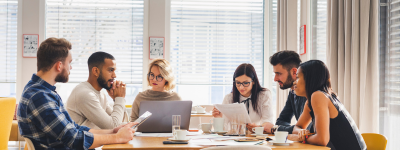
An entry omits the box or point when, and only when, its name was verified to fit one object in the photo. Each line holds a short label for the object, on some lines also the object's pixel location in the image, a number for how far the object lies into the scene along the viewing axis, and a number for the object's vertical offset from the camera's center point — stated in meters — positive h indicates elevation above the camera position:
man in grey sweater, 2.14 -0.17
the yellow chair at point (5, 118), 2.57 -0.37
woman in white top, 2.60 -0.17
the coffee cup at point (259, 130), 1.97 -0.35
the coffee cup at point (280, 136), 1.64 -0.33
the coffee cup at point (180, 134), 1.71 -0.33
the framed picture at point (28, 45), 5.13 +0.47
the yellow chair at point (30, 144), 1.54 -0.35
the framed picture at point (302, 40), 4.12 +0.45
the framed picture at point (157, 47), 5.28 +0.45
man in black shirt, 2.42 +0.01
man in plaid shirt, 1.50 -0.19
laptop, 2.04 -0.26
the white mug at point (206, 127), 2.15 -0.36
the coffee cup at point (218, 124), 2.10 -0.34
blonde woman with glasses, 2.47 -0.08
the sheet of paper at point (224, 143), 1.67 -0.37
